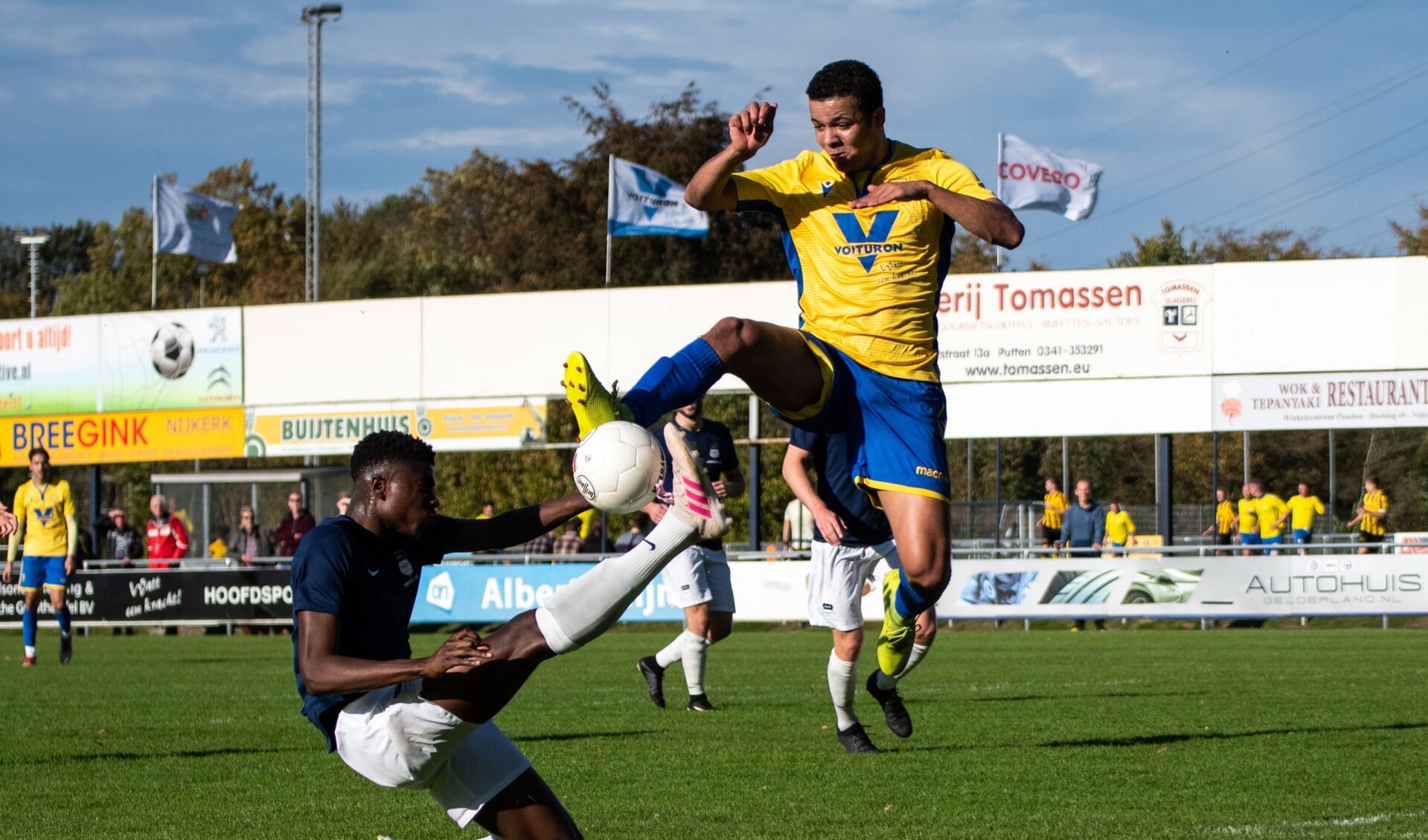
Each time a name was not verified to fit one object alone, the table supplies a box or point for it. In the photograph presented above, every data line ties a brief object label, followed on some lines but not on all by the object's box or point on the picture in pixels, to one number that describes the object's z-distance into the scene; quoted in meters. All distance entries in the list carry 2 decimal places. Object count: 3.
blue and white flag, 32.56
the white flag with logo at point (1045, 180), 31.48
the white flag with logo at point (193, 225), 36.09
